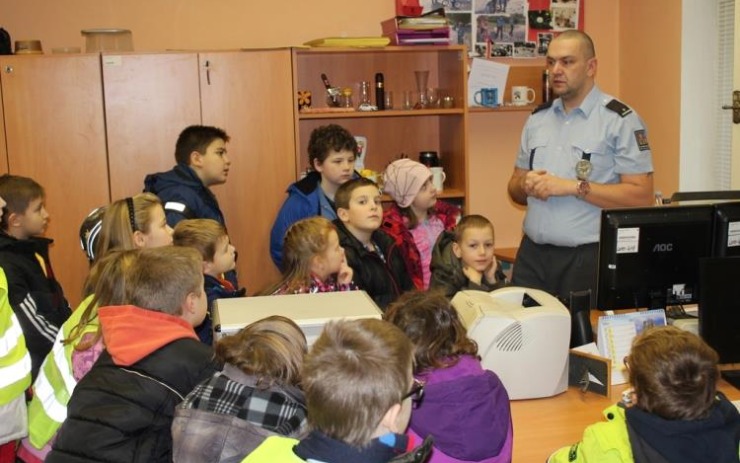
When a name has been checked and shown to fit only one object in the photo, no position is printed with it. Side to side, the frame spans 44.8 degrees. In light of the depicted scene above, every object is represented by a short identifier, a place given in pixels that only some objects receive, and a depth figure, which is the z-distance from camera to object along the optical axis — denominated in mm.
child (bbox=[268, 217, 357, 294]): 3373
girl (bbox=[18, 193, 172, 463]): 2512
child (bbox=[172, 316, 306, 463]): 1869
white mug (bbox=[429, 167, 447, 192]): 5090
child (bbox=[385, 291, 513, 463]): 2158
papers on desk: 2789
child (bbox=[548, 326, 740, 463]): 1941
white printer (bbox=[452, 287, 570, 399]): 2564
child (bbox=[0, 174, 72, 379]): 3221
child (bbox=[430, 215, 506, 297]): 3656
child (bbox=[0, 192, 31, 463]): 2414
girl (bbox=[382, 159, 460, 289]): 4125
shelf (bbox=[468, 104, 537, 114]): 5320
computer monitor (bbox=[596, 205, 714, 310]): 2838
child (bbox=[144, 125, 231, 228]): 4359
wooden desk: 2355
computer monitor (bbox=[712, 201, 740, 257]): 2936
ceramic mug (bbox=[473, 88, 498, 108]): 5352
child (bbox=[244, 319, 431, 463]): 1577
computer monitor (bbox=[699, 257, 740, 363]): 2695
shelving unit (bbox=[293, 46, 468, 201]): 5059
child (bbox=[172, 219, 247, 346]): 3357
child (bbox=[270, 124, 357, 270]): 4445
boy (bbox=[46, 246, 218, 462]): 2076
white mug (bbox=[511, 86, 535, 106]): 5375
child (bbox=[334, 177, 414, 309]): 3762
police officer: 3750
